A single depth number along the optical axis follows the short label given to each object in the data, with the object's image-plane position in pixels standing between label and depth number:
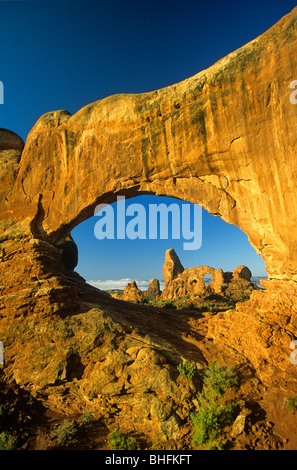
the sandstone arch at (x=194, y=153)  11.50
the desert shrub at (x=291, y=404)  8.49
